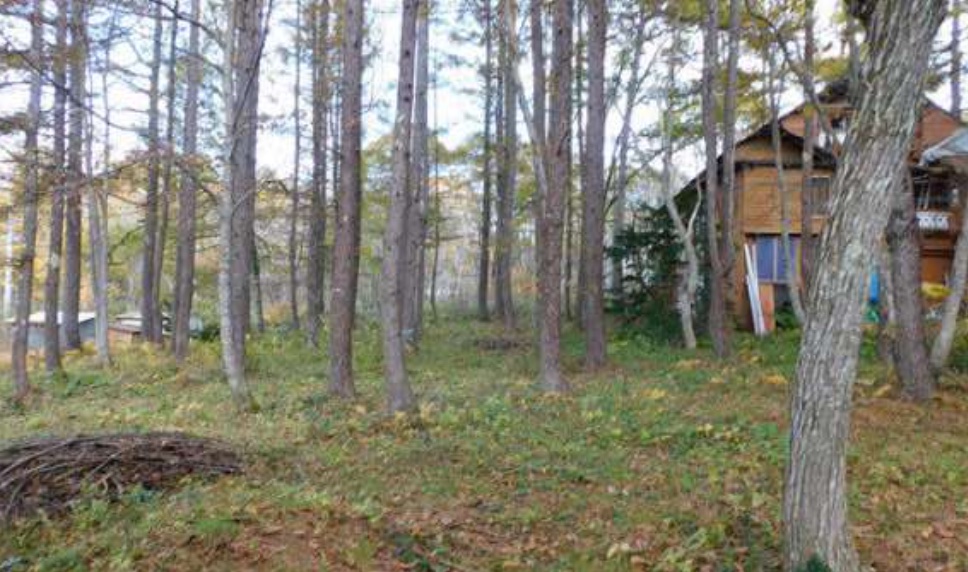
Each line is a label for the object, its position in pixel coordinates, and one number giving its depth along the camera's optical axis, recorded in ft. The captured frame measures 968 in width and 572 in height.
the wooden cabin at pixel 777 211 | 59.72
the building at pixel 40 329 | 81.92
